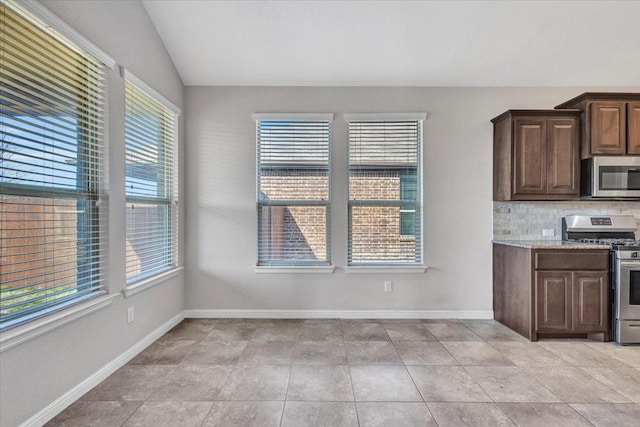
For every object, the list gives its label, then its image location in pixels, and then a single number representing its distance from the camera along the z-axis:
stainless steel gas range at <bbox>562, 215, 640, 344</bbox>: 3.02
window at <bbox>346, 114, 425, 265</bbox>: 3.76
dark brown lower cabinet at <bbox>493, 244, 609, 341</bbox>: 3.07
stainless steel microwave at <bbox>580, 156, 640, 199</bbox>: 3.29
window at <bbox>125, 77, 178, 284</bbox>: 2.78
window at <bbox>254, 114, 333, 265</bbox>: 3.77
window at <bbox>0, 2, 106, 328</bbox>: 1.71
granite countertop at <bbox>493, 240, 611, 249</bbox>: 3.06
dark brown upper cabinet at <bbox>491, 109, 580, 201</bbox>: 3.37
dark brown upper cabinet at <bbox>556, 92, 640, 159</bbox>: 3.29
